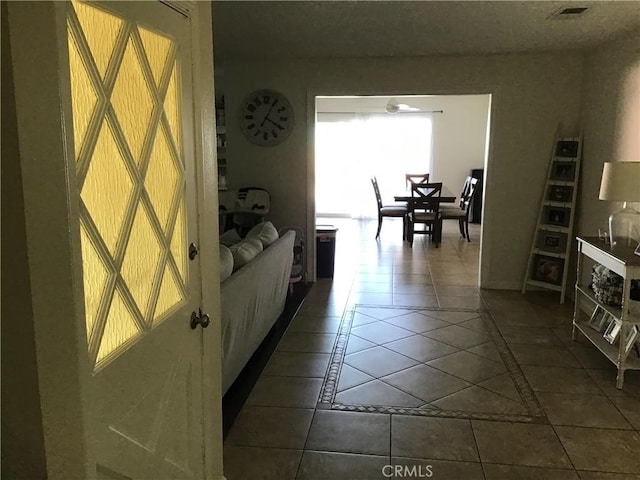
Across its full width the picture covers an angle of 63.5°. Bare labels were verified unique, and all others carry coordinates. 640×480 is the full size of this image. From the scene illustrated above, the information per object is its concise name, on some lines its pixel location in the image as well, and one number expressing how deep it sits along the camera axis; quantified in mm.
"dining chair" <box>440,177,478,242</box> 7809
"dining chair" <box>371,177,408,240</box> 7934
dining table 7498
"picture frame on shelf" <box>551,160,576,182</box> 4793
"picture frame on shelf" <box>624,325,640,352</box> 2955
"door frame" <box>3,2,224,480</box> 927
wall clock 5289
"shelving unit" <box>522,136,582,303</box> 4785
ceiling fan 8203
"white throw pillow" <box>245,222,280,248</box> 3803
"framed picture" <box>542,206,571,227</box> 4879
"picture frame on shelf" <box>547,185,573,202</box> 4836
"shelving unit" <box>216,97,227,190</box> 6626
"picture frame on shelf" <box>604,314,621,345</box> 3186
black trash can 5617
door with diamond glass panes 1137
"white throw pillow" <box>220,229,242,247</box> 4411
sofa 2664
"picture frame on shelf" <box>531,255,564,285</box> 4914
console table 2902
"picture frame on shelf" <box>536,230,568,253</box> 4939
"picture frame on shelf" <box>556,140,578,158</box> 4773
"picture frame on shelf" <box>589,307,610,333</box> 3410
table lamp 3076
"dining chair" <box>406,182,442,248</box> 7435
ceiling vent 3387
